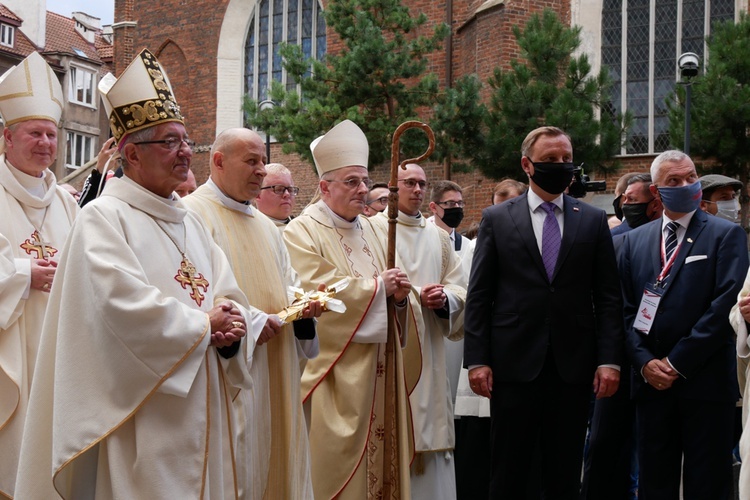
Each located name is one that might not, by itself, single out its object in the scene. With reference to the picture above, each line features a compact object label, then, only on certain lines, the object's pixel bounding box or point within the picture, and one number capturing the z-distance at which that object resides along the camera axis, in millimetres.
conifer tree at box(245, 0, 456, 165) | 18812
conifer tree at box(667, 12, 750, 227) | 15719
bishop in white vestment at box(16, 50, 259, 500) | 4180
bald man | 5227
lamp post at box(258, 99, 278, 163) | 19462
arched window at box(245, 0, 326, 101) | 27719
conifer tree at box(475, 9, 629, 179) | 16734
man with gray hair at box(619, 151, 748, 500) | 5898
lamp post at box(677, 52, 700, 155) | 15539
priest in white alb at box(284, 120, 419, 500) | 6191
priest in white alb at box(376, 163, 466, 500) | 6770
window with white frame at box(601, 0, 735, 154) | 20797
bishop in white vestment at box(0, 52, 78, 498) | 5578
